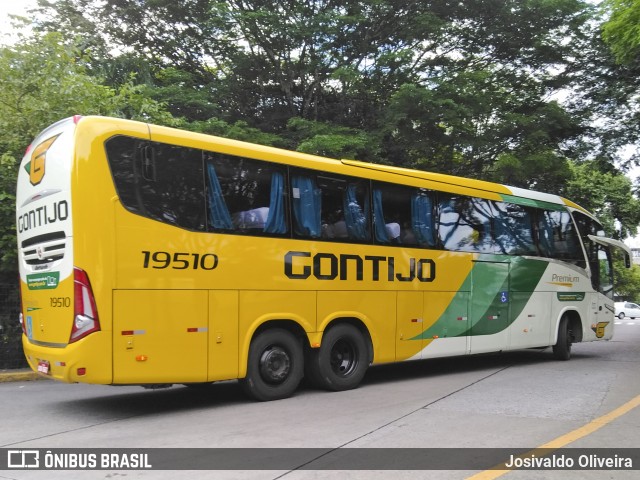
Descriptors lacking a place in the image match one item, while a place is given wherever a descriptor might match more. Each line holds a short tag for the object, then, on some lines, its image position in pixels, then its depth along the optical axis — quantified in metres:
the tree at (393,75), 17.09
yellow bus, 6.56
